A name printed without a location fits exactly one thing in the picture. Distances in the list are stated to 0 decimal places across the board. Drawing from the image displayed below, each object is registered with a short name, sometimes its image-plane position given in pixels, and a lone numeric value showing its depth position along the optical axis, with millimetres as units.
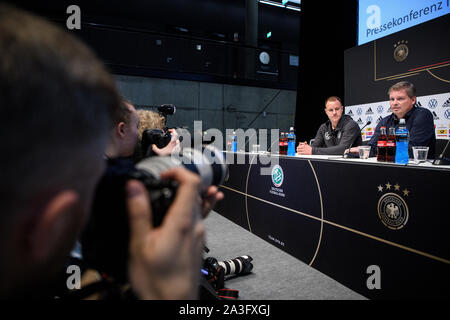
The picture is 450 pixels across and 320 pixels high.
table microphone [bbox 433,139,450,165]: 1465
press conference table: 1330
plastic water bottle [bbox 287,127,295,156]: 2793
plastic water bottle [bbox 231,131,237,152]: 3852
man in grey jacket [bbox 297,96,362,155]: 3004
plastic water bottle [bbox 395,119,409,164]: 1729
